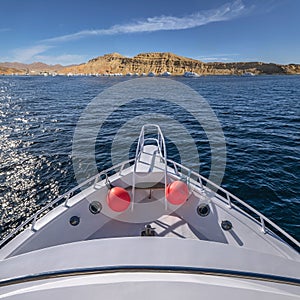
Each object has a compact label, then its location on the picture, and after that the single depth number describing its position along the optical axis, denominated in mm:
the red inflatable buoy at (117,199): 4785
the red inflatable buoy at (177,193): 4863
